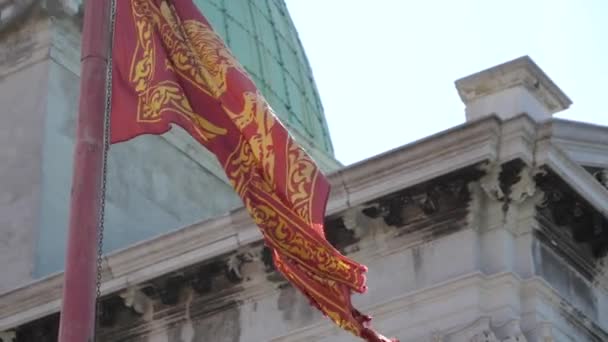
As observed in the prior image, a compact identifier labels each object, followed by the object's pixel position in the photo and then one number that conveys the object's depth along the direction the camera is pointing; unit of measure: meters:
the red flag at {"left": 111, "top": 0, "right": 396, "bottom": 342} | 11.95
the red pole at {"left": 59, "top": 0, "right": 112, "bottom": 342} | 10.33
